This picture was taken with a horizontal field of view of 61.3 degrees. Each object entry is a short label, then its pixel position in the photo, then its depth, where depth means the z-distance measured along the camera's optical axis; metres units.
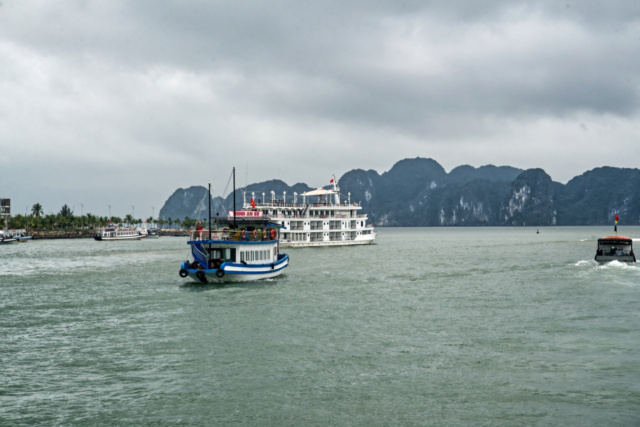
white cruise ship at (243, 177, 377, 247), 115.25
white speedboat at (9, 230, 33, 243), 168.36
